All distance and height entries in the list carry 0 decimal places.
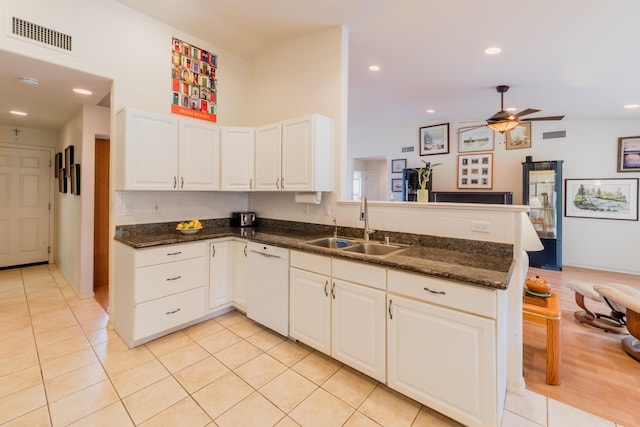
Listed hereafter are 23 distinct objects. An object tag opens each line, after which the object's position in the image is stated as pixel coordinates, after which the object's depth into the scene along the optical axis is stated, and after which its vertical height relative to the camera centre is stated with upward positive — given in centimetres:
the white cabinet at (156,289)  243 -74
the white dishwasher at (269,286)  252 -73
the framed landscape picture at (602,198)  499 +23
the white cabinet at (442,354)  150 -82
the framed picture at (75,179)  372 +37
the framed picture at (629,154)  493 +100
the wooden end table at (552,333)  201 -87
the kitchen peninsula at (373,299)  154 -65
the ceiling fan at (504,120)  400 +129
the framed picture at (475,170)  611 +86
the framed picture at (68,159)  403 +70
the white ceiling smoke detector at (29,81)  269 +121
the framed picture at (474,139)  610 +155
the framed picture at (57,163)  485 +77
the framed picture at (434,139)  656 +165
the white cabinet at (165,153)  259 +55
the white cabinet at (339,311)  191 -76
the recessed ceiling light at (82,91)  300 +125
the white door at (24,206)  477 +1
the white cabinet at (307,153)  282 +56
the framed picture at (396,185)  713 +62
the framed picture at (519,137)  573 +149
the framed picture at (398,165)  712 +112
